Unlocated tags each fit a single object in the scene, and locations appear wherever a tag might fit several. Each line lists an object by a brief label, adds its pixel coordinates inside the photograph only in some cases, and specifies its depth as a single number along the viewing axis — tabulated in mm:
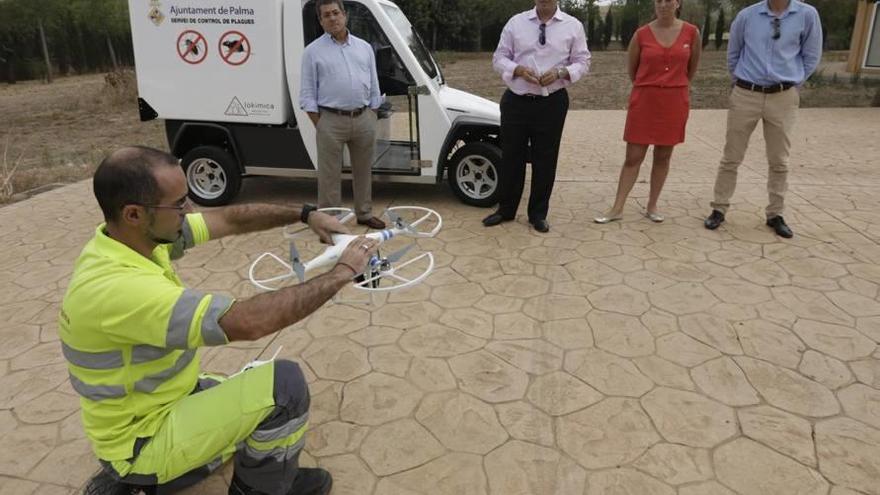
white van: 5113
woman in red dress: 4527
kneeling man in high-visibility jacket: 1646
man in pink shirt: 4496
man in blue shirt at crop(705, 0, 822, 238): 4355
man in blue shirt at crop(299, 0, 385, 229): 4594
